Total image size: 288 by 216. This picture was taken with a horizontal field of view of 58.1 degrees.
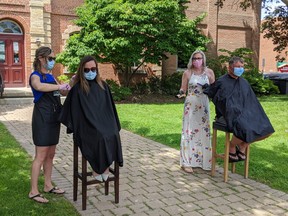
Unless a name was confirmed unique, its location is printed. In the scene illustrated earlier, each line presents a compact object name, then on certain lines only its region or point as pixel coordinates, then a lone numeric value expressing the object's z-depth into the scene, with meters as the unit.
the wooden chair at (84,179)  2.97
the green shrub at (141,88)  13.37
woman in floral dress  4.03
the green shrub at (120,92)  11.41
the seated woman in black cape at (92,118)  2.81
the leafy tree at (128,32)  10.57
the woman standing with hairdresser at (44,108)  3.01
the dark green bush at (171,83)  13.70
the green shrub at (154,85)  13.72
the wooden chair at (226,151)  3.67
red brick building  12.23
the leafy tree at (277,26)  14.30
